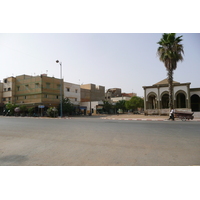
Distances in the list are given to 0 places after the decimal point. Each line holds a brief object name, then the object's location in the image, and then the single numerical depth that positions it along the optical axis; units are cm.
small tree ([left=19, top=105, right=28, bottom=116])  3884
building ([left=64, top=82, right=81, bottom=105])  4756
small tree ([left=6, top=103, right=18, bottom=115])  3994
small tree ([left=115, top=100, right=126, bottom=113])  5703
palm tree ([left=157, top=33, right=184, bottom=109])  2524
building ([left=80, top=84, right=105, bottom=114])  5119
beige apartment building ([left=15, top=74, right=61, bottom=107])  3984
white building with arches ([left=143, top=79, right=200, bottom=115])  3237
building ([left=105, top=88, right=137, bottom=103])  7607
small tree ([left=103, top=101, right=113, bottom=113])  5260
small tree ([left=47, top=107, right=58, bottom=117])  3328
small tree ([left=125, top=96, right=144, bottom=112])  5186
